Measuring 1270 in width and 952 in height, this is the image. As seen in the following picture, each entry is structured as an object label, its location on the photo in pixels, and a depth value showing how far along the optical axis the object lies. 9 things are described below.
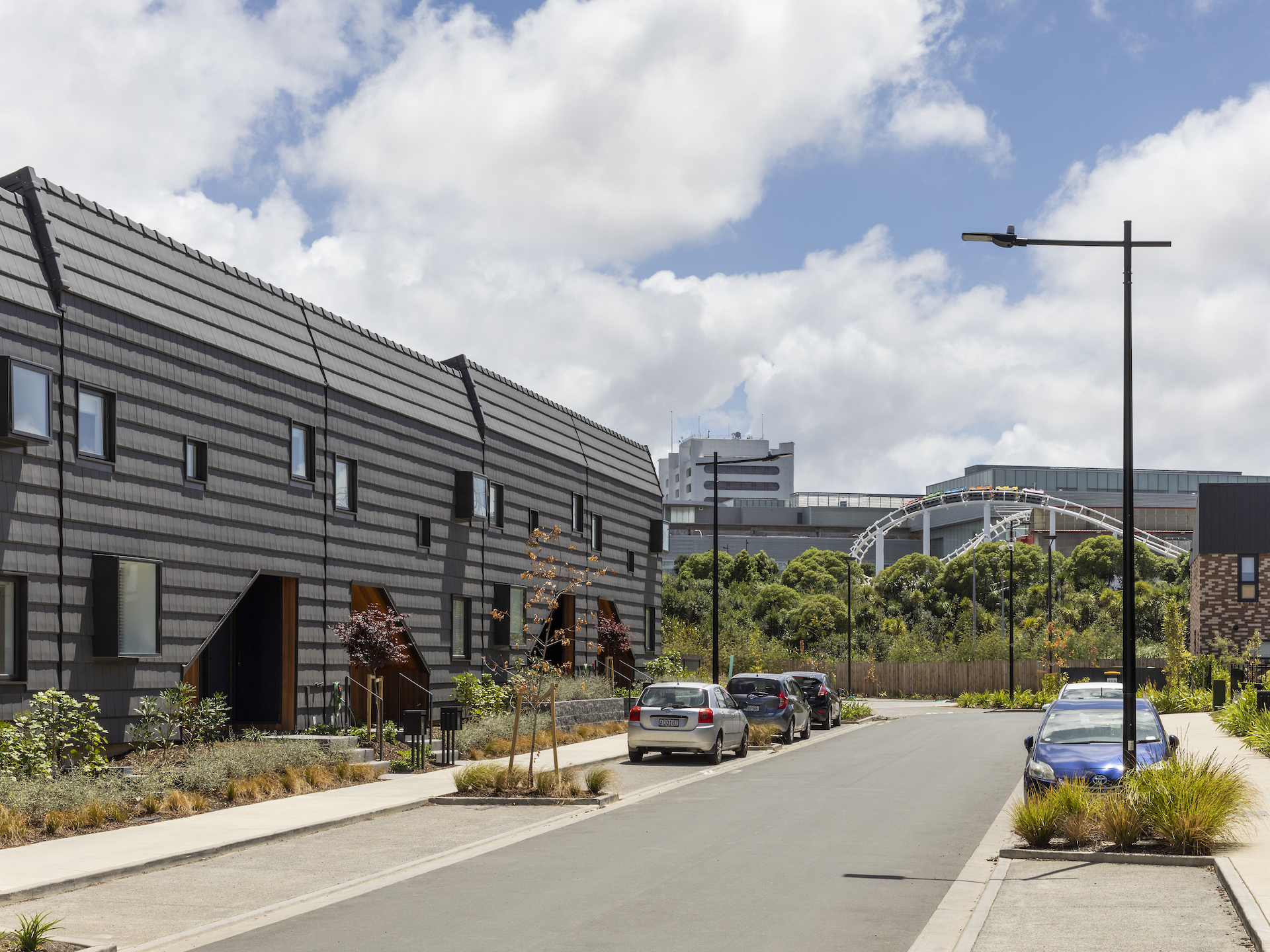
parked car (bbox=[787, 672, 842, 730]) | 38.19
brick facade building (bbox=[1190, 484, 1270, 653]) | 58.59
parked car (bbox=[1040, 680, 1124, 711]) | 20.66
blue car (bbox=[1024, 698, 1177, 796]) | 15.11
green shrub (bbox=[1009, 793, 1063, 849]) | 13.24
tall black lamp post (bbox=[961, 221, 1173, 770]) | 14.98
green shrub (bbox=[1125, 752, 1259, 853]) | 12.63
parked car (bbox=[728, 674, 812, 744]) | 31.05
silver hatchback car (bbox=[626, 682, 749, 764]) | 25.08
